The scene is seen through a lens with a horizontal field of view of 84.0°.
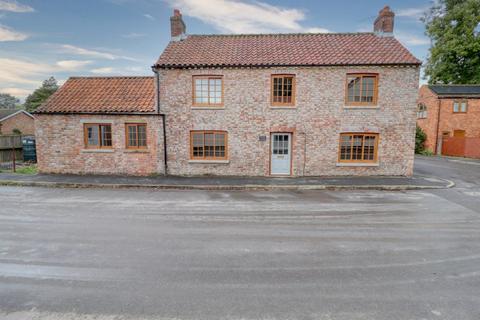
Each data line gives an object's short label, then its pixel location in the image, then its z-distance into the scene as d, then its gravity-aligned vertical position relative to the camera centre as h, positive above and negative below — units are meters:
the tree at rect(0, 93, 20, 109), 105.06 +13.33
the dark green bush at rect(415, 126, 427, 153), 29.64 -0.43
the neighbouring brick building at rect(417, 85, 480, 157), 26.38 +2.03
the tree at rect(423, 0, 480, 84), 30.20 +11.06
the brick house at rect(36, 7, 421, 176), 13.92 +0.87
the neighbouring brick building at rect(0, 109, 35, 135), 41.09 +2.03
